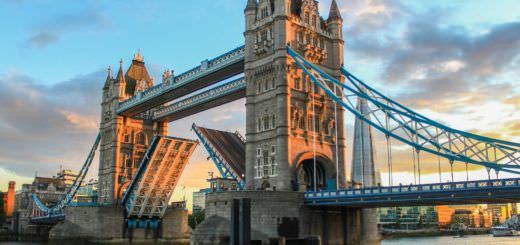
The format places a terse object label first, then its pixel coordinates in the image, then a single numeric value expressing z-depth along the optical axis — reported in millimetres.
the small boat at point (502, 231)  131375
